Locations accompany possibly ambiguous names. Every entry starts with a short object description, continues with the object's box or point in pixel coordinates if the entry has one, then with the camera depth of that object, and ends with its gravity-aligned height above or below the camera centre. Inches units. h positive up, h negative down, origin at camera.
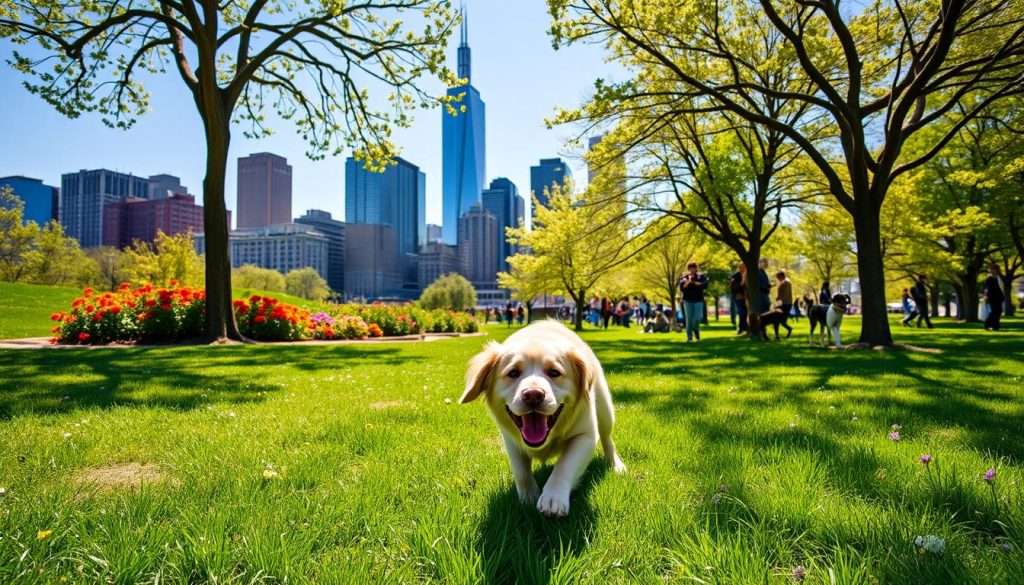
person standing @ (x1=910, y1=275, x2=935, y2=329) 979.0 +7.6
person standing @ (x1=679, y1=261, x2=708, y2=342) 572.7 +13.4
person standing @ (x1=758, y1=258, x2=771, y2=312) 670.6 +23.8
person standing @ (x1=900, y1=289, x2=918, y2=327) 1082.0 -14.1
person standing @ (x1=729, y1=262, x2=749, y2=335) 708.0 +18.4
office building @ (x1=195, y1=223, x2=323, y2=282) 7460.6 +914.9
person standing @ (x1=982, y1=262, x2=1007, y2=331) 732.0 +6.1
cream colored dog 95.4 -19.3
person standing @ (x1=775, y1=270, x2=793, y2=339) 601.3 +9.1
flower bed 496.7 -9.6
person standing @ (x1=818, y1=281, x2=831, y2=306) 719.6 +13.5
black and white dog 462.3 -9.8
